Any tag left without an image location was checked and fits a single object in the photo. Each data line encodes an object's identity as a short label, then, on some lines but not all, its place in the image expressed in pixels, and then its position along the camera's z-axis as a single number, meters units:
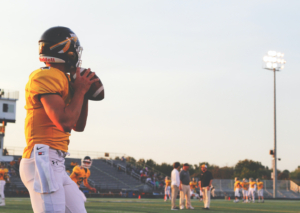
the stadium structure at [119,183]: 34.47
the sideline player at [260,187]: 29.52
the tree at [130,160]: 50.44
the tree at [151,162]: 81.44
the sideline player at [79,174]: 12.86
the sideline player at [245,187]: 29.03
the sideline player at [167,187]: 29.19
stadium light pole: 42.19
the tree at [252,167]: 78.19
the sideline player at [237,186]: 28.04
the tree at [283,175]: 78.06
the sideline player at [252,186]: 28.58
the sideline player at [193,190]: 30.45
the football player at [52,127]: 3.10
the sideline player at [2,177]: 17.84
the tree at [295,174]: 76.72
